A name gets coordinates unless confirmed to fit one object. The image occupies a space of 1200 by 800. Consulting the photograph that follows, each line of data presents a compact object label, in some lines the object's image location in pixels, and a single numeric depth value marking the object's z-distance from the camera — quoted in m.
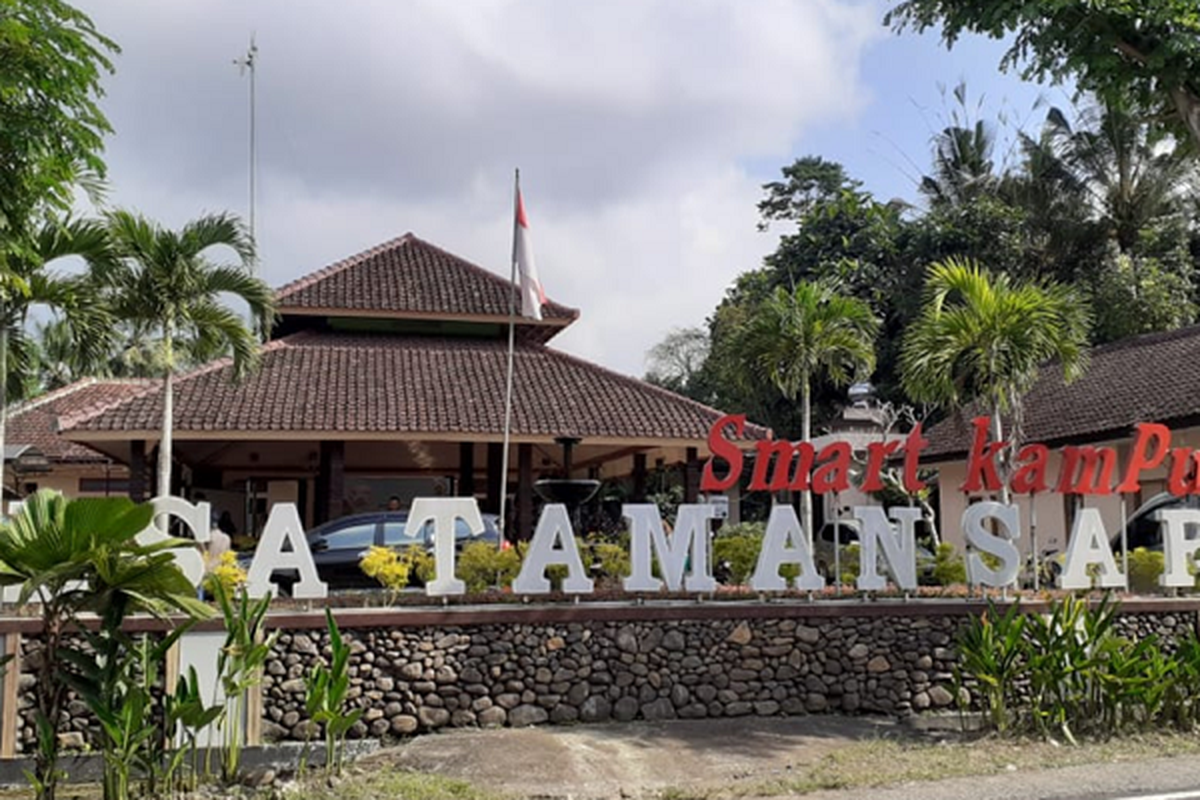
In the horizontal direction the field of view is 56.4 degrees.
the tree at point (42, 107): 9.25
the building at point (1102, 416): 21.08
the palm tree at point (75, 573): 8.34
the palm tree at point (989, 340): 15.66
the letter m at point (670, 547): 12.16
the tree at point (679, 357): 49.78
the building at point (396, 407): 18.95
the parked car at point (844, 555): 15.18
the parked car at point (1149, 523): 18.17
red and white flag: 14.09
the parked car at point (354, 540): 16.34
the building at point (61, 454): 26.89
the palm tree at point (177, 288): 17.06
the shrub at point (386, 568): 11.53
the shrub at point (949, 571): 13.75
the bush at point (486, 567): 12.41
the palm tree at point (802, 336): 19.91
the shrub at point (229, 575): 11.12
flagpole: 14.24
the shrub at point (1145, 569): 14.18
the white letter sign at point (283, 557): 11.20
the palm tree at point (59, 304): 14.59
